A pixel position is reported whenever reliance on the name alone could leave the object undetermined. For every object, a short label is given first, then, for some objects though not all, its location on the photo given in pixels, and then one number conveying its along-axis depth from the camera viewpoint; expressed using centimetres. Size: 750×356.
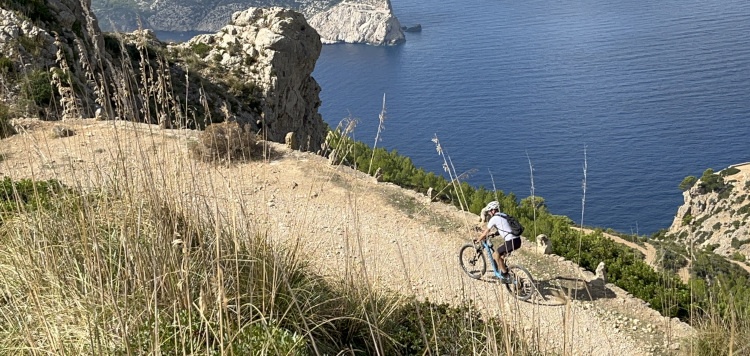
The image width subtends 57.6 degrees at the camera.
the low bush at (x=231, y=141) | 1605
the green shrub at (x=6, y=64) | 1894
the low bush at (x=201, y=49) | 3052
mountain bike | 1152
